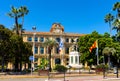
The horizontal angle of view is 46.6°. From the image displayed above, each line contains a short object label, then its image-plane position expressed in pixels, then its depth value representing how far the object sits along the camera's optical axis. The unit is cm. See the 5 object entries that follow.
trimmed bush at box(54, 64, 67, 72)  2146
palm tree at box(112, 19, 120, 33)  2138
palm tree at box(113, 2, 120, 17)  2513
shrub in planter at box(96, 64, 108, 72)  2323
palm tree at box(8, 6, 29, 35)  3214
